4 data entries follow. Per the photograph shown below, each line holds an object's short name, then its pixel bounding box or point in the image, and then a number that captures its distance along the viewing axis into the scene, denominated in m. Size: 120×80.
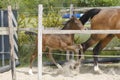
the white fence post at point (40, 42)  12.19
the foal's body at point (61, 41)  15.14
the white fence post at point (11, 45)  12.45
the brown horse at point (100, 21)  15.65
